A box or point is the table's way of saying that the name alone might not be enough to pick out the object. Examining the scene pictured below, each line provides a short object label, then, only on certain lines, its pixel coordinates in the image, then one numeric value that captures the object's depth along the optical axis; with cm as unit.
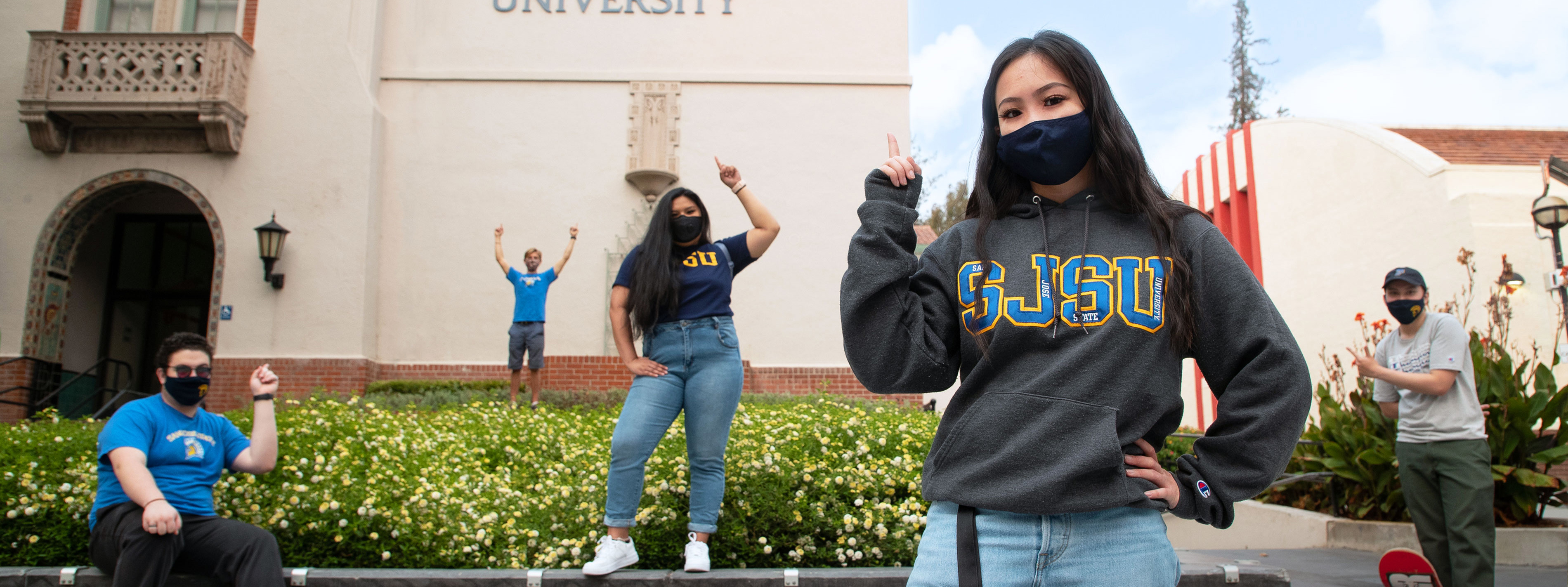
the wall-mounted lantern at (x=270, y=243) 1274
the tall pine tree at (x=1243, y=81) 3409
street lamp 998
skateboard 426
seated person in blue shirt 379
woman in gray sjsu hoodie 160
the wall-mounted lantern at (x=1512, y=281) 785
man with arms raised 982
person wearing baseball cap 446
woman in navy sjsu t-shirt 401
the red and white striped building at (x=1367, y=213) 1239
